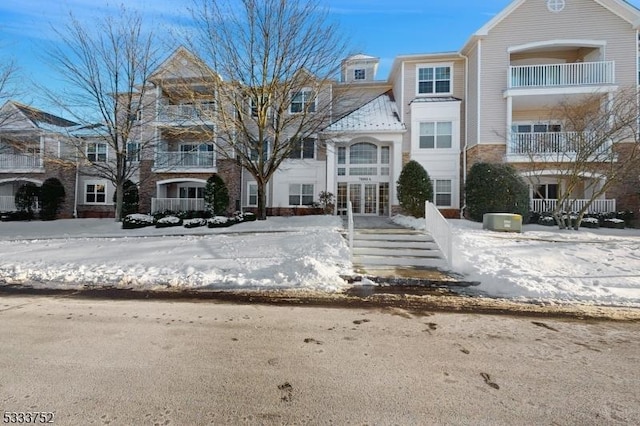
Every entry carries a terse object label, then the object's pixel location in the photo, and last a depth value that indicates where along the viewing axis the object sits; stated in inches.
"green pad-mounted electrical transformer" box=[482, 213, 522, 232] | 531.2
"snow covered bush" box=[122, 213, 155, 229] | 696.4
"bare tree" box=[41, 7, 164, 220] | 674.2
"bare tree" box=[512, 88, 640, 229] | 578.9
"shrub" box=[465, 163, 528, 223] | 623.5
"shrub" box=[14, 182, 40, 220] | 955.3
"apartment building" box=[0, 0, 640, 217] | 711.1
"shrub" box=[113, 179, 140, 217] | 876.0
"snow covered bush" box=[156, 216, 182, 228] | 697.6
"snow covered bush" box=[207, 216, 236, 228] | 655.8
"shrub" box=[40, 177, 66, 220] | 943.7
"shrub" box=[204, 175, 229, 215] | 831.1
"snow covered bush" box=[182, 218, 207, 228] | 684.0
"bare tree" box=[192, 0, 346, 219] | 565.0
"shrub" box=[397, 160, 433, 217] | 652.1
